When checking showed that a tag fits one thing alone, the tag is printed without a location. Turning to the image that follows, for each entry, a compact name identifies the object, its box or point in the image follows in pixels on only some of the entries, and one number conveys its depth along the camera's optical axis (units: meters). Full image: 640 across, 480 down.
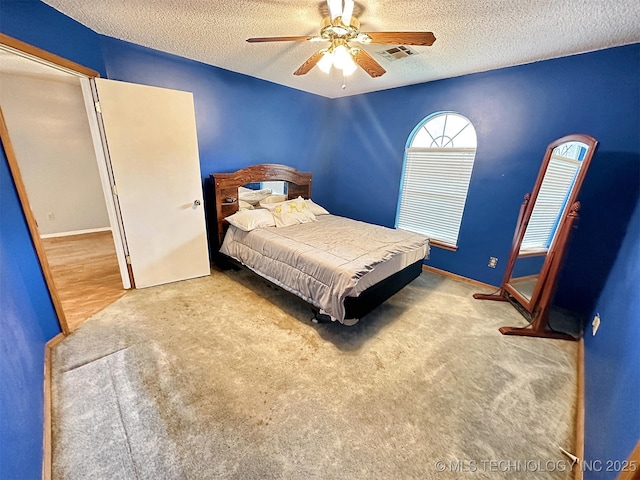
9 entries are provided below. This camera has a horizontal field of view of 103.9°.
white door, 2.35
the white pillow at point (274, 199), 3.68
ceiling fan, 1.53
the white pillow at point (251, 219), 2.92
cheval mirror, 2.11
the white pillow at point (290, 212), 3.19
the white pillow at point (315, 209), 3.80
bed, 2.06
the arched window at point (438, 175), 3.23
